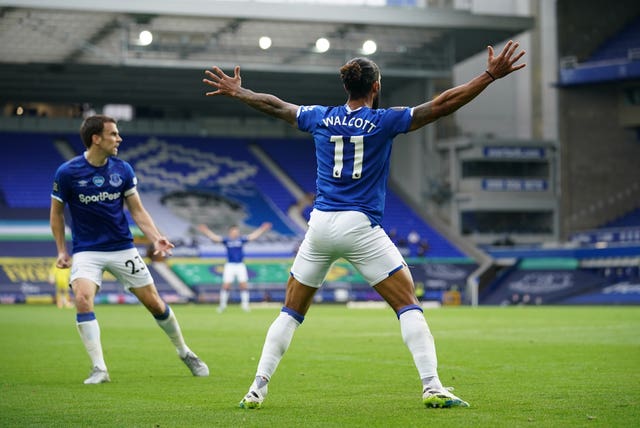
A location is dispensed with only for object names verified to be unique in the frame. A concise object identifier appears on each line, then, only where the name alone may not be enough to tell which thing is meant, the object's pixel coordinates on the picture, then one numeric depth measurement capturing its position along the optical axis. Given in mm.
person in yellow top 36156
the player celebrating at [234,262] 31297
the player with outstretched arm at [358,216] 7754
